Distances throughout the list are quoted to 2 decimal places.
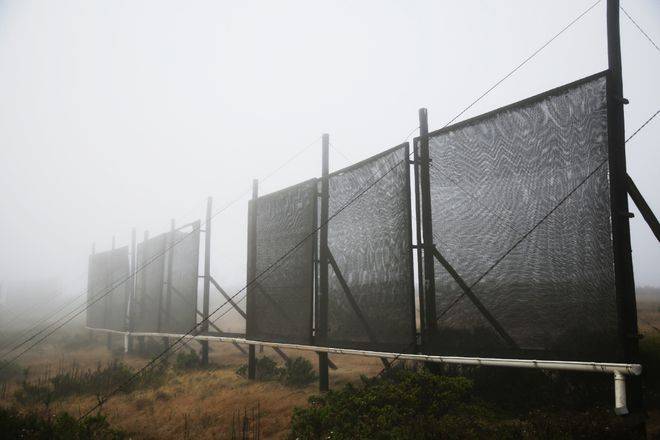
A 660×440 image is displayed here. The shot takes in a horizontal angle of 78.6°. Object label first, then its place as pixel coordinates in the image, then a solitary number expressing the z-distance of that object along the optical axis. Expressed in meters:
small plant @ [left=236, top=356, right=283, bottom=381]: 9.95
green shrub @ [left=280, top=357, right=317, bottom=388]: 9.02
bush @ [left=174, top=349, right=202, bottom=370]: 12.60
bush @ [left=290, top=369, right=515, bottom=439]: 4.34
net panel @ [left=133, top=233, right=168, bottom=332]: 16.14
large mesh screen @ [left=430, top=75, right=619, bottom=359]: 4.30
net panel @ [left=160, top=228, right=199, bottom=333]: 13.91
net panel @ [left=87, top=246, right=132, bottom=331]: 19.86
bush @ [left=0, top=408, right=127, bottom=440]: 5.89
